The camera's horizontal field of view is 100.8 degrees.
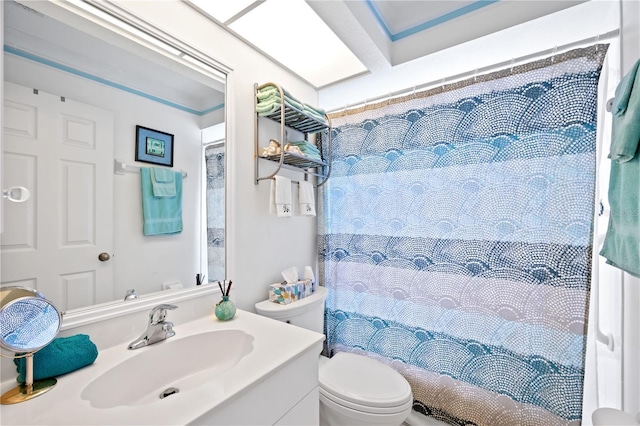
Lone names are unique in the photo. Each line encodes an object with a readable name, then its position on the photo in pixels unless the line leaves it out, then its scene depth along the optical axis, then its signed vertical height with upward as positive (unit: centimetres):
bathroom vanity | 59 -46
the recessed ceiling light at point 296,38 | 117 +88
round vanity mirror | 61 -28
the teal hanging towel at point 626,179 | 78 +11
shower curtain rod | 119 +76
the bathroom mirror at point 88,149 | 75 +20
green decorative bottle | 111 -41
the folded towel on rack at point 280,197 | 144 +9
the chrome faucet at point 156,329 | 90 -42
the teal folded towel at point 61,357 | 68 -40
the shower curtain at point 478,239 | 120 -14
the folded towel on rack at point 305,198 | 165 +9
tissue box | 144 -45
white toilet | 117 -84
